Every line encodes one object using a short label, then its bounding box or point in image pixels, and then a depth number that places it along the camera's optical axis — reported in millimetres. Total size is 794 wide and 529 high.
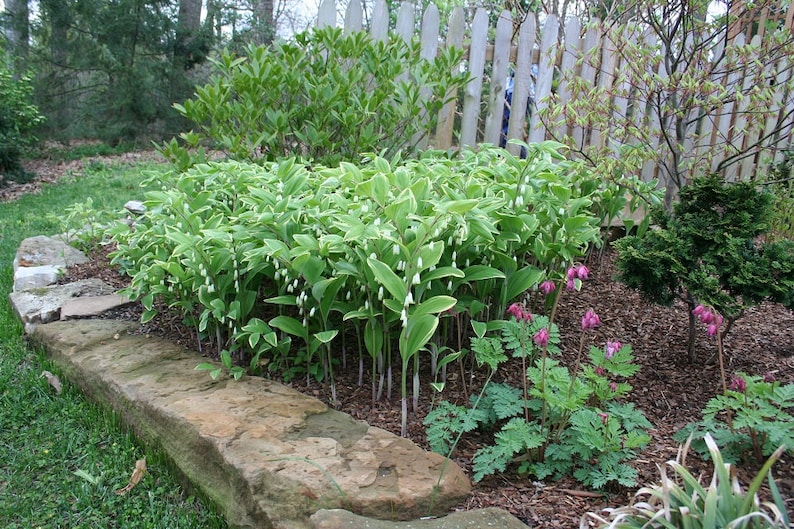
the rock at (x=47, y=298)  3816
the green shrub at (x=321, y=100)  4586
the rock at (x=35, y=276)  4301
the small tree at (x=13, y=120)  8516
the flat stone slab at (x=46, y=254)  4750
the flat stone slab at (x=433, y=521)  1905
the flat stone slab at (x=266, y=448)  2078
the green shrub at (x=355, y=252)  2455
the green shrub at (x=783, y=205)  4591
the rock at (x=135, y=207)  5773
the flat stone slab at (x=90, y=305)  3787
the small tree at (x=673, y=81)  3213
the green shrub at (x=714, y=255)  2559
